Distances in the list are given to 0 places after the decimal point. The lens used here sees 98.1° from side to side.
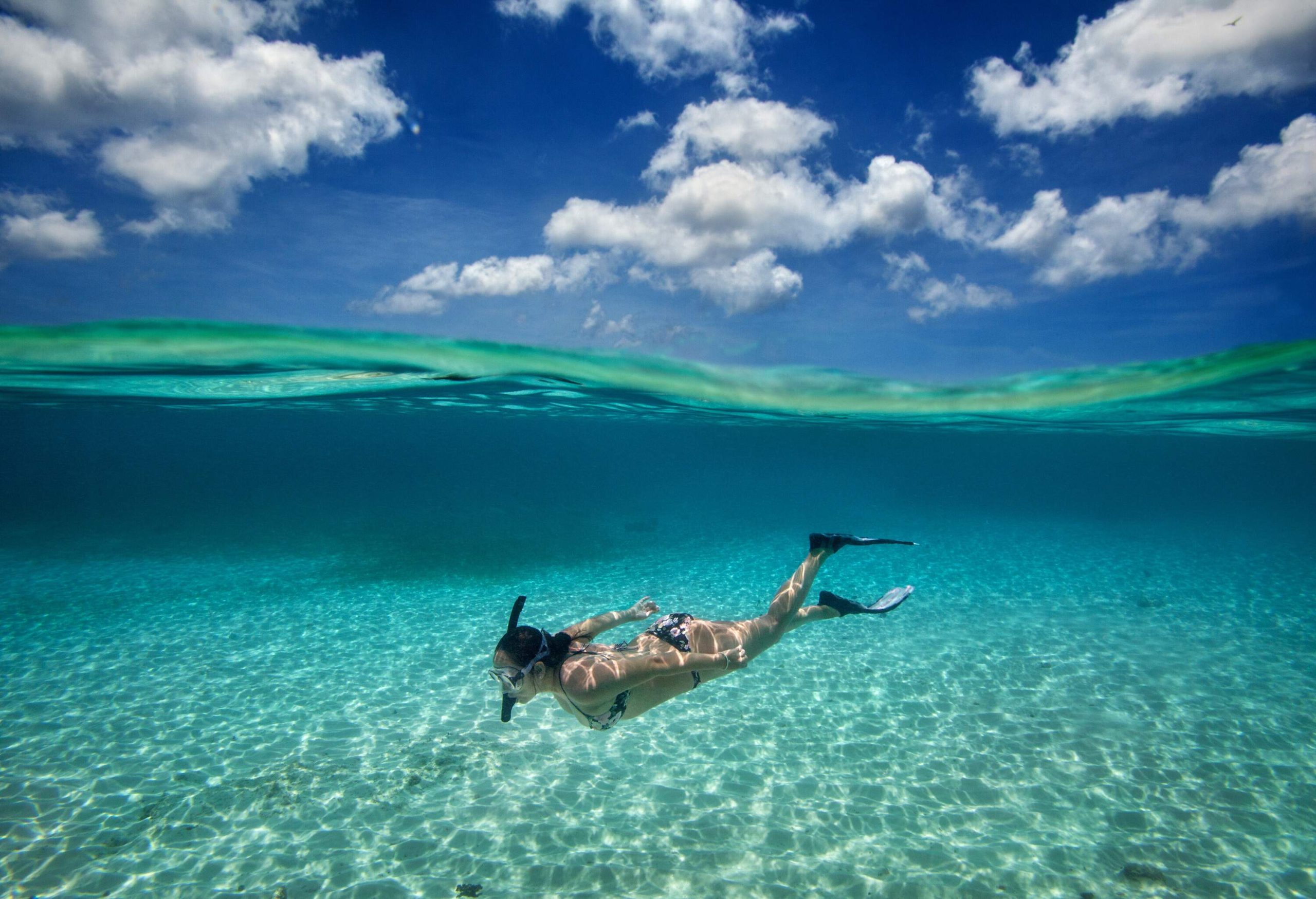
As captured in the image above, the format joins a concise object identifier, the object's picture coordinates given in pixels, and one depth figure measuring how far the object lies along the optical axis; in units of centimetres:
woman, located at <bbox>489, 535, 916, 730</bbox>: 434
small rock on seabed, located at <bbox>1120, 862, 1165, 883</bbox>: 532
